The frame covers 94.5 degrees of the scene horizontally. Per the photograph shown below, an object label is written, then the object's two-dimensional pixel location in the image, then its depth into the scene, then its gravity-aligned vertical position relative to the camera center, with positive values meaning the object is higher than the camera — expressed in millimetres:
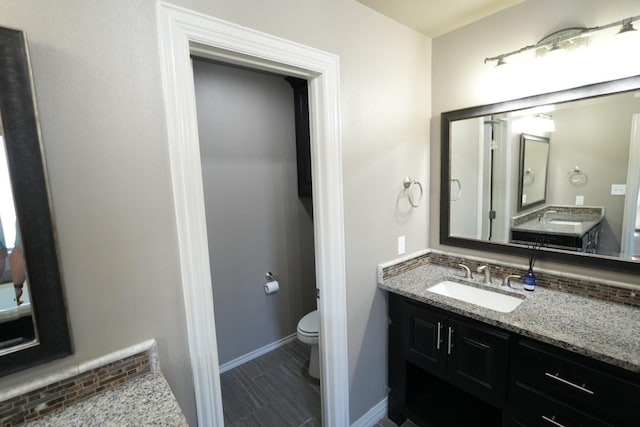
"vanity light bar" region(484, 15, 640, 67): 1329 +661
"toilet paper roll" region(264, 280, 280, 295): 2600 -927
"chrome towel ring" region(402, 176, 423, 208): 2010 -85
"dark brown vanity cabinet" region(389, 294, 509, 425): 1463 -1030
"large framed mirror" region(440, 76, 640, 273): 1469 -31
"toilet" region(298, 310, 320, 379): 2256 -1193
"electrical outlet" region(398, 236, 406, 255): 2031 -477
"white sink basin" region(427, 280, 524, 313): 1703 -748
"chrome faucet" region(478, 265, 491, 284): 1846 -631
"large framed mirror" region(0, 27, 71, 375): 802 -127
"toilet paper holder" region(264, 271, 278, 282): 2700 -866
